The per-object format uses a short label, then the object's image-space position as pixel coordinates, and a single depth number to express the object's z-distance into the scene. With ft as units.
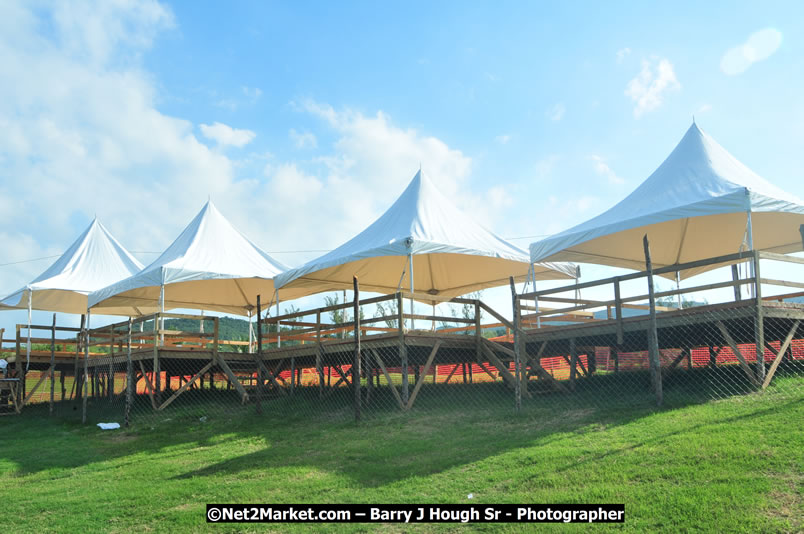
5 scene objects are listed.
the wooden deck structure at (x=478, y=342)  34.17
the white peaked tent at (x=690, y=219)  38.68
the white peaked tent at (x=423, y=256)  49.32
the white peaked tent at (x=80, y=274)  73.51
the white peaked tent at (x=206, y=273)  56.80
